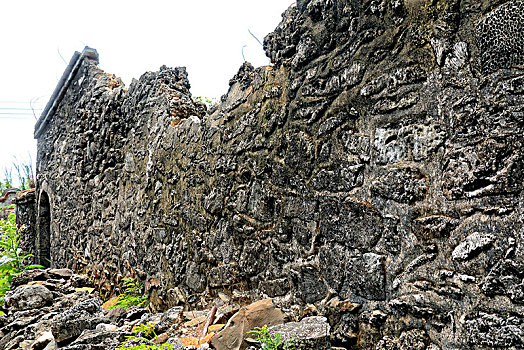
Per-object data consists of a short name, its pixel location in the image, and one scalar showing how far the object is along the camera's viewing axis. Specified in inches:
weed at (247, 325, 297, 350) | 79.8
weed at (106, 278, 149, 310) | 169.5
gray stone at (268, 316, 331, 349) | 82.1
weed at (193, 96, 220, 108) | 277.1
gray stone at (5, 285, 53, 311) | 194.2
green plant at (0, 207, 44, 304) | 260.1
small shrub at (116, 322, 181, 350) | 101.3
